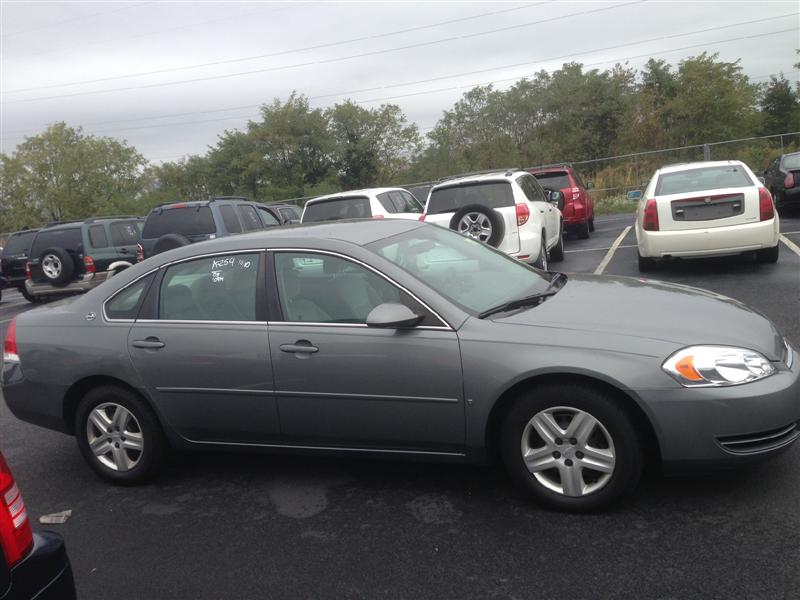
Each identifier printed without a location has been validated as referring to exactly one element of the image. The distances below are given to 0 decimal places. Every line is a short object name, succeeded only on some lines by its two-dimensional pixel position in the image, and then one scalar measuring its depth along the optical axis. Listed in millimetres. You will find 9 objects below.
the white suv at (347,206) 11164
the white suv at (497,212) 9445
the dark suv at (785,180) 15141
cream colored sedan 9180
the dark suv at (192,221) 12055
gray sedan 3383
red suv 15664
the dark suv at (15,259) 17656
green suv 14852
